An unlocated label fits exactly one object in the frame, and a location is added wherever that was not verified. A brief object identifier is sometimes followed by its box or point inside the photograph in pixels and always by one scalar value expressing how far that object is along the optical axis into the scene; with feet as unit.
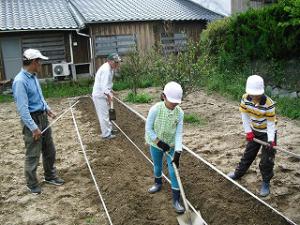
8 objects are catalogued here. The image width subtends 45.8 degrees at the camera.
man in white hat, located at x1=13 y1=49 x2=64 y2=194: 16.01
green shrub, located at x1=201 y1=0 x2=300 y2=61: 31.65
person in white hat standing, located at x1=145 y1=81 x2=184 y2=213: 14.34
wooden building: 51.60
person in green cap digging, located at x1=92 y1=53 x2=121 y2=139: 23.71
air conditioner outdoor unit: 51.67
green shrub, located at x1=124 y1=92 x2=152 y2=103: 37.53
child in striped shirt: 14.65
